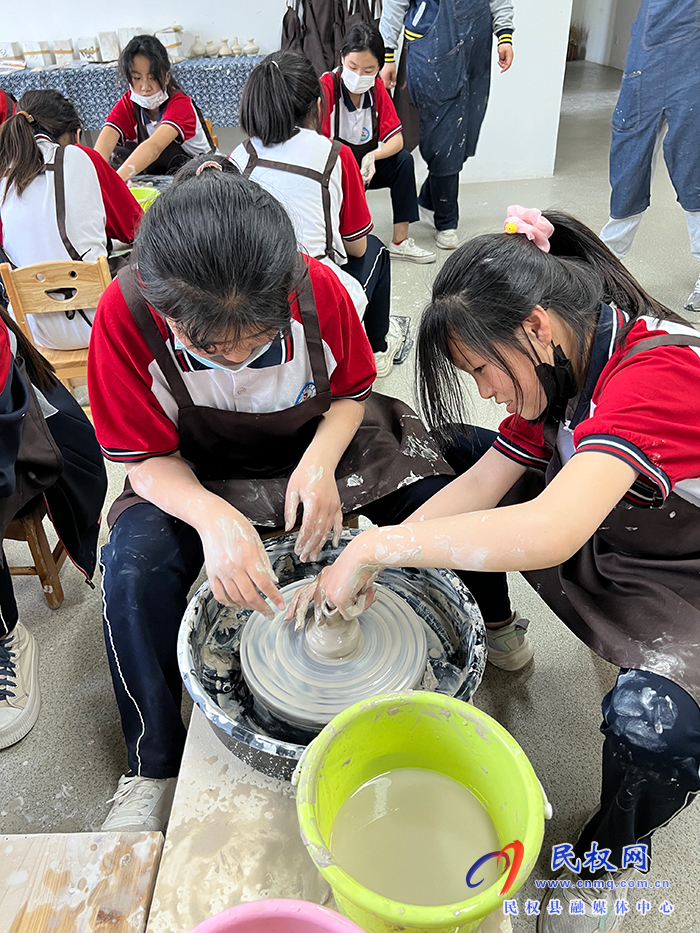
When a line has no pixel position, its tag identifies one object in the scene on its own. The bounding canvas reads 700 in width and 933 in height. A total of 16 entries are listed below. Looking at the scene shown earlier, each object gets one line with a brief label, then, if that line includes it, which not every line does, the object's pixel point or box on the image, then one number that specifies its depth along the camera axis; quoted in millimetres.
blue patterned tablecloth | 4766
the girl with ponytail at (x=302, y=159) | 2096
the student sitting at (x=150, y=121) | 3344
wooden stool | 1646
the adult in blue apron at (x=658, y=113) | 2629
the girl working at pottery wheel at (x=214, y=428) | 1025
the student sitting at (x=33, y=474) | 1470
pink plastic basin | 668
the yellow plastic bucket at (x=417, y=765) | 673
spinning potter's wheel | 1089
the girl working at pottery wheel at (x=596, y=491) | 945
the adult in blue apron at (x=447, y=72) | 3514
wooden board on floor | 882
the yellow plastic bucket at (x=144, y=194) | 2861
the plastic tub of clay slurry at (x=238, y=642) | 967
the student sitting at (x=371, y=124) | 3219
